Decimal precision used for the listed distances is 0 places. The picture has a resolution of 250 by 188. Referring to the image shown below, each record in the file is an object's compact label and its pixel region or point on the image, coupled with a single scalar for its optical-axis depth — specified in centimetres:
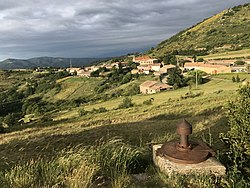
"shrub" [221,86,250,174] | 316
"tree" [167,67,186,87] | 4364
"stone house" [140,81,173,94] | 4248
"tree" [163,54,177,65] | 7028
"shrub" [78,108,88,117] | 2844
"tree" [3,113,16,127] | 3663
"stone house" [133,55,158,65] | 7739
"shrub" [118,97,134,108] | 2911
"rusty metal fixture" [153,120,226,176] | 287
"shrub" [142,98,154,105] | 2935
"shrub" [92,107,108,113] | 2824
